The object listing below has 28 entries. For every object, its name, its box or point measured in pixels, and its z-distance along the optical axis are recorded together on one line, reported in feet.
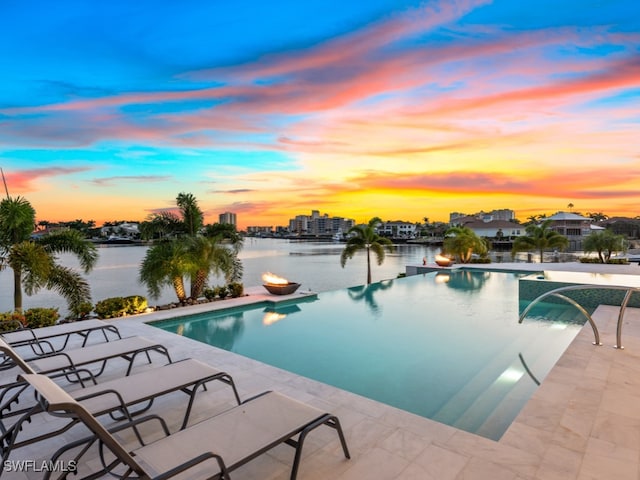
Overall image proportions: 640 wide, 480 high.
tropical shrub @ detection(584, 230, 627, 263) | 74.33
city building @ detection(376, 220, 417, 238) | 331.16
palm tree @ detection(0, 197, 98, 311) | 26.32
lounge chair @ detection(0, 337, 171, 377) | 13.52
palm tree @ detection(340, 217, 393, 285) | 61.16
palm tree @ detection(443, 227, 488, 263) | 68.13
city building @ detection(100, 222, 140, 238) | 201.83
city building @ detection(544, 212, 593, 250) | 177.58
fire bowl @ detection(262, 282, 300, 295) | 36.35
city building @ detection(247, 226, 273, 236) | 355.15
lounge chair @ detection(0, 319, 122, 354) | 19.89
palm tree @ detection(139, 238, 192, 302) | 32.99
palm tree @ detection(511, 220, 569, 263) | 78.81
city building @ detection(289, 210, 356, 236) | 351.89
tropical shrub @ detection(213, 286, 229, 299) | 35.83
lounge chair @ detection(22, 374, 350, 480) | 6.95
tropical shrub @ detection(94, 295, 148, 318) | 28.50
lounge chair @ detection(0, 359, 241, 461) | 9.86
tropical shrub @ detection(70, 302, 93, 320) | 28.22
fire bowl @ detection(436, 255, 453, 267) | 60.64
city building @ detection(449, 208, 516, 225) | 376.76
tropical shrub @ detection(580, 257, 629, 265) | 65.21
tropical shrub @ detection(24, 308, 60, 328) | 24.99
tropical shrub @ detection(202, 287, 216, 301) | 35.53
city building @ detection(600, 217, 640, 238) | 182.60
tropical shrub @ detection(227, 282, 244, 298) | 36.50
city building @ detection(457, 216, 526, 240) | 254.29
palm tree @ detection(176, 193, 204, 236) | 38.96
